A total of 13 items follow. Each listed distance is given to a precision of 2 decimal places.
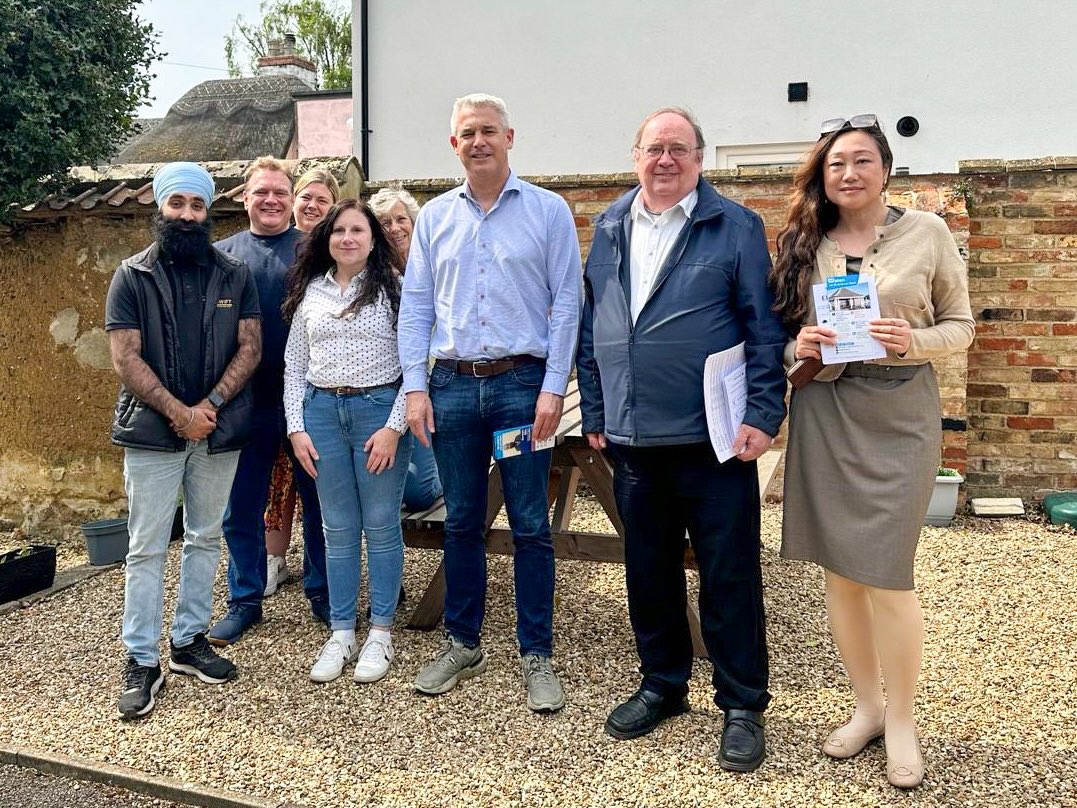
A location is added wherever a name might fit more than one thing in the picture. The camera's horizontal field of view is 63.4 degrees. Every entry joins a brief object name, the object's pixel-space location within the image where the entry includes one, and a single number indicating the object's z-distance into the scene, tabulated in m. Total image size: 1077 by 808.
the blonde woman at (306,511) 4.03
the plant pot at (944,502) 5.55
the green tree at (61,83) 5.29
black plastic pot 4.82
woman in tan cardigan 2.63
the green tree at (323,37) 33.41
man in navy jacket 2.81
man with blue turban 3.36
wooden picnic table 3.83
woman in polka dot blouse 3.48
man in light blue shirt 3.21
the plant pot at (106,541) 5.38
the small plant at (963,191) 5.58
